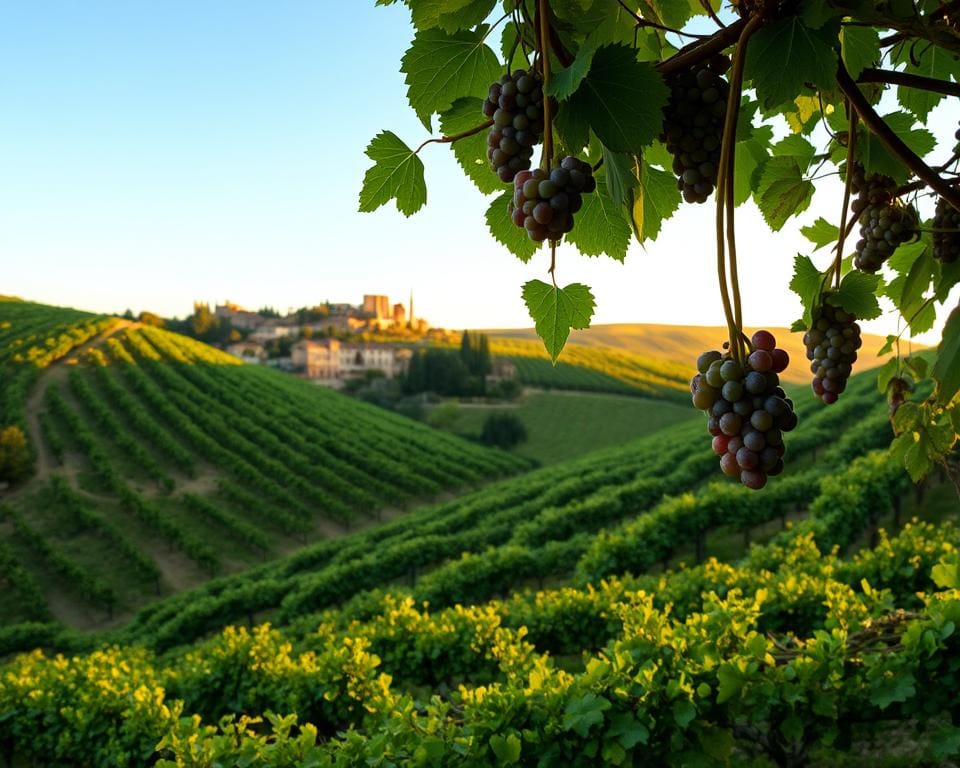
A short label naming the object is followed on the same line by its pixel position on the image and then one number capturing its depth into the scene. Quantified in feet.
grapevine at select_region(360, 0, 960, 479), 2.38
